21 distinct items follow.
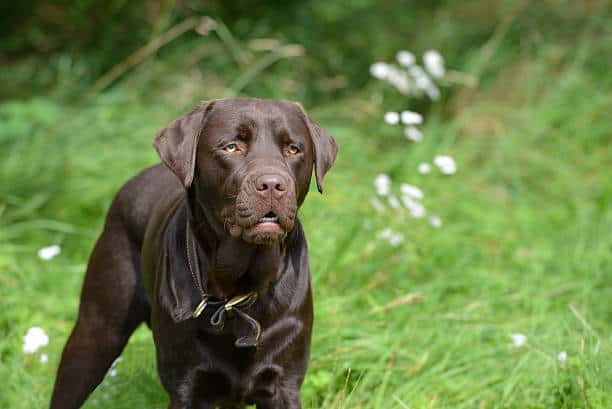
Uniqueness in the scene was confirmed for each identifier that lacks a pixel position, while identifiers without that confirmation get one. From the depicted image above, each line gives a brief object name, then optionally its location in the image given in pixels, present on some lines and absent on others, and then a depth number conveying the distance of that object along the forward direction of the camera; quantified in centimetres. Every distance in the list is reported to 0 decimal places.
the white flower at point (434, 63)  1148
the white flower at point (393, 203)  955
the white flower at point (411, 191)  922
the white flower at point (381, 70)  1107
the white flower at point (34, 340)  747
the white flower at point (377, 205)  987
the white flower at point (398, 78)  1205
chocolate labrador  543
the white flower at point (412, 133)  983
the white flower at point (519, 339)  768
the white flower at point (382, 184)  975
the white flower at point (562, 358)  693
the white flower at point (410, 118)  898
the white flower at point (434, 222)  969
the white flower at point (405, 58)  1103
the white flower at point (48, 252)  833
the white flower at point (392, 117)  895
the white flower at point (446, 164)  938
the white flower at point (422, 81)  1162
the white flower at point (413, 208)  950
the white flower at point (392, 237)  951
